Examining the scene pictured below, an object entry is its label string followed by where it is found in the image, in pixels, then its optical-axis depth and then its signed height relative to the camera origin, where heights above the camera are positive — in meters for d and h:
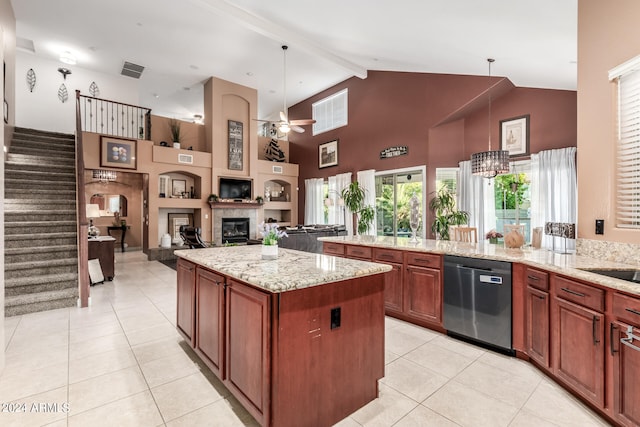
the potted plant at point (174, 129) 9.21 +2.60
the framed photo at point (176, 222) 9.40 -0.32
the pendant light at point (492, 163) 4.61 +0.76
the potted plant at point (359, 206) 8.34 +0.16
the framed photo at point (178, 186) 9.62 +0.84
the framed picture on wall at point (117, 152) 7.62 +1.57
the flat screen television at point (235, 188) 9.70 +0.79
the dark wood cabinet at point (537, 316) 2.32 -0.85
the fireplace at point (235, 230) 9.67 -0.60
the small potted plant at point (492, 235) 3.59 -0.29
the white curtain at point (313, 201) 10.61 +0.38
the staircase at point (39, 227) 3.95 -0.22
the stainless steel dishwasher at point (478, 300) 2.69 -0.85
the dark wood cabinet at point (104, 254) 5.43 -0.76
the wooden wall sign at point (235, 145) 9.80 +2.23
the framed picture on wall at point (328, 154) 9.91 +1.98
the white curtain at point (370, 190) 8.59 +0.63
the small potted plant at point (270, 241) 2.41 -0.24
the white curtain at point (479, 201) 6.80 +0.24
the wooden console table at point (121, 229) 9.93 -0.56
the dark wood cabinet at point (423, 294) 3.14 -0.91
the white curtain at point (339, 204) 9.21 +0.25
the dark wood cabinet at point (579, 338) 1.88 -0.86
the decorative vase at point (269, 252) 2.40 -0.33
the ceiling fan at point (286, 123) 6.54 +1.97
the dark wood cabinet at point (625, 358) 1.66 -0.85
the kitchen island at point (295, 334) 1.61 -0.75
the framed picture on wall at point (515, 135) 6.25 +1.64
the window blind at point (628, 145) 2.29 +0.52
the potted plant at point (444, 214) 6.85 -0.06
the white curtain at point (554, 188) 5.55 +0.44
